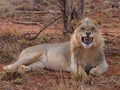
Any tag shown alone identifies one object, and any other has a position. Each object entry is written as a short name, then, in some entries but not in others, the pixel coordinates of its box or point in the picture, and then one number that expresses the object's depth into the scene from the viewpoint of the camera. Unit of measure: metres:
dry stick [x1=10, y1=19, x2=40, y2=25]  19.70
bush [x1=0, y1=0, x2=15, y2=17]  21.33
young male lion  12.50
